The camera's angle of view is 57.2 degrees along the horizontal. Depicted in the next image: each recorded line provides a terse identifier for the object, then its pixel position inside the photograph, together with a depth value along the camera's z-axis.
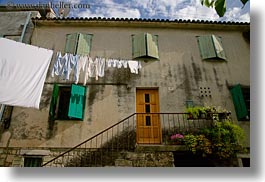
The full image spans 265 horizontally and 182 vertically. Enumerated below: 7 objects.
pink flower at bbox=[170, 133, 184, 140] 6.03
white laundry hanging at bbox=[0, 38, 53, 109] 4.54
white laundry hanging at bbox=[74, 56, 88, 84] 5.97
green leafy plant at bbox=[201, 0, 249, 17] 1.78
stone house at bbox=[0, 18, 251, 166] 6.13
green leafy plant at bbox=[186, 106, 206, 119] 6.00
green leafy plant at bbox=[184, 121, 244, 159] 5.55
